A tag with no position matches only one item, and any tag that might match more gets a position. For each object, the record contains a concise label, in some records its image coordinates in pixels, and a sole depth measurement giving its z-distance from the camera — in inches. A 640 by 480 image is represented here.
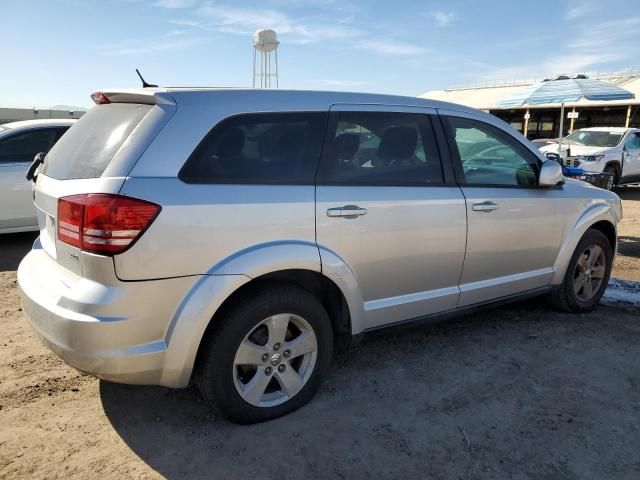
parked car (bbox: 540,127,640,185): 519.5
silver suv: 96.2
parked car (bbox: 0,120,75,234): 255.3
